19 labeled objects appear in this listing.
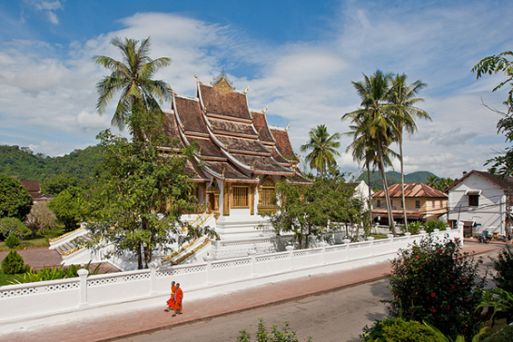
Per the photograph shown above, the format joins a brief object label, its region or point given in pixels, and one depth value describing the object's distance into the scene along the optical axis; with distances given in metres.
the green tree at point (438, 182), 52.06
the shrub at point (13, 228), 25.89
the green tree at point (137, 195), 11.85
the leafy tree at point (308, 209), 17.95
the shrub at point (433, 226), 28.52
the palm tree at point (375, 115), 26.85
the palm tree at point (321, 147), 38.22
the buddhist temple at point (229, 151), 22.06
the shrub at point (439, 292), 7.19
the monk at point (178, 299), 10.95
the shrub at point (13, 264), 15.75
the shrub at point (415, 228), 28.49
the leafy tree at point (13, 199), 28.83
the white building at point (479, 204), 32.97
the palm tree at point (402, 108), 27.00
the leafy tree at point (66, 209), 28.36
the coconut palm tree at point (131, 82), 20.47
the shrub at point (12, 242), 23.41
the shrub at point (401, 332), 5.82
